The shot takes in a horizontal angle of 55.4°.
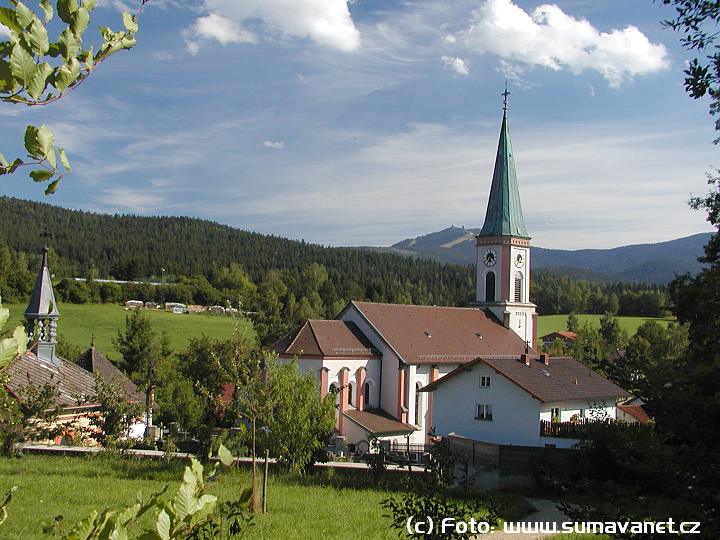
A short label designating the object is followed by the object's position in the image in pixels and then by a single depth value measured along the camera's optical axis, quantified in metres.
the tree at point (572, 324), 95.69
